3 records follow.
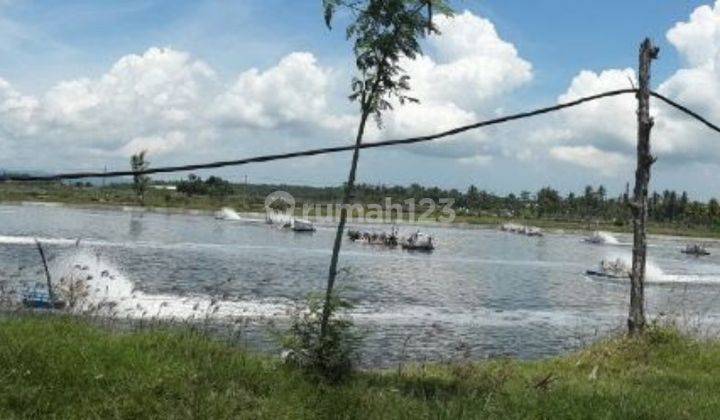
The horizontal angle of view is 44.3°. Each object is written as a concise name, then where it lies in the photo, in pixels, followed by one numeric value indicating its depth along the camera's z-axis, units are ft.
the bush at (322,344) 32.91
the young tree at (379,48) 33.45
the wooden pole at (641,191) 47.44
